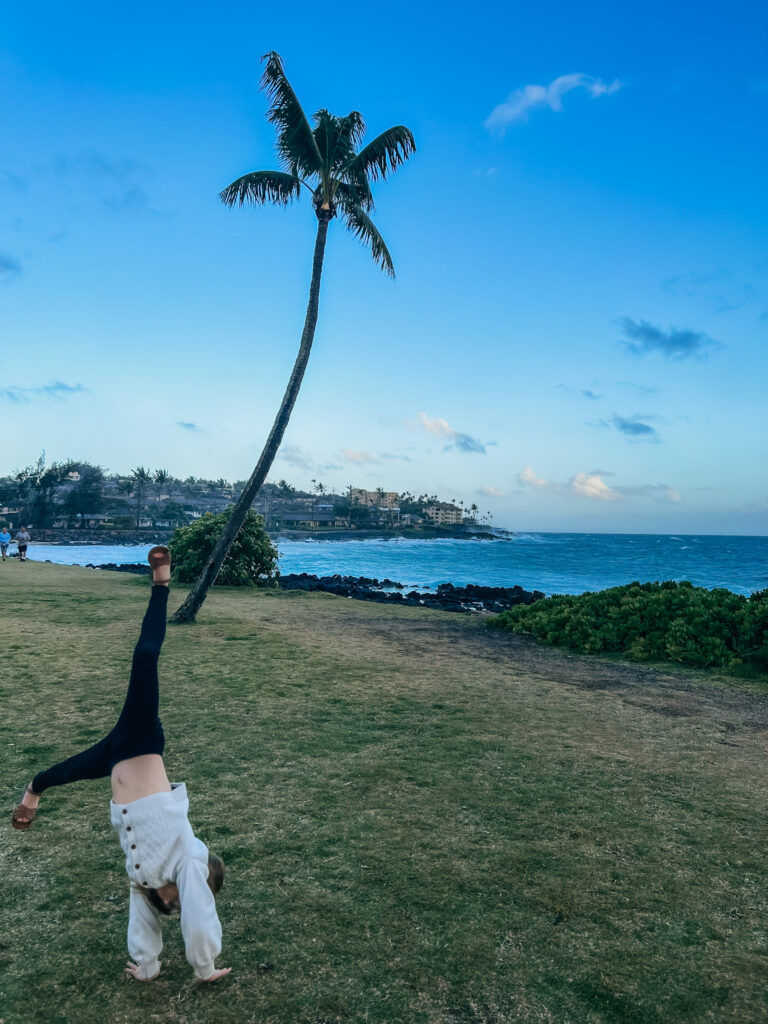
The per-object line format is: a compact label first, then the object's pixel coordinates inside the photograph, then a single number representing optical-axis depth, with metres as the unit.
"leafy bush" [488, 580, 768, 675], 10.69
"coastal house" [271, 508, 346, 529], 152.88
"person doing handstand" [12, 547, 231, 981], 2.73
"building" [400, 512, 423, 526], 176.73
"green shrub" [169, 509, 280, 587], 20.81
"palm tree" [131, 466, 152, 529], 122.35
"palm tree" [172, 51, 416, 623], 13.02
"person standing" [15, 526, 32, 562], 28.69
